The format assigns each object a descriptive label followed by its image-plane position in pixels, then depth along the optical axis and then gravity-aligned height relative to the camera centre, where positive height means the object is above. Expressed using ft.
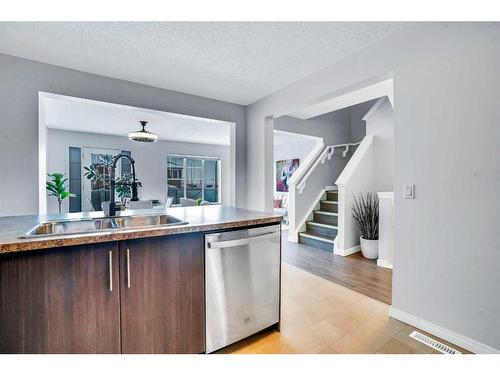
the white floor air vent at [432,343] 5.02 -3.59
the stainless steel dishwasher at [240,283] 4.78 -2.13
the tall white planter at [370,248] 11.13 -3.06
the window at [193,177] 23.95 +0.81
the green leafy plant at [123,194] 18.75 -0.77
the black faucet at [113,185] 5.43 +0.00
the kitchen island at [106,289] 3.35 -1.69
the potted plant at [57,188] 15.99 -0.18
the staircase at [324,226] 13.26 -2.47
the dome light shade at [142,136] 12.81 +2.69
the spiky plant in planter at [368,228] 11.18 -2.15
